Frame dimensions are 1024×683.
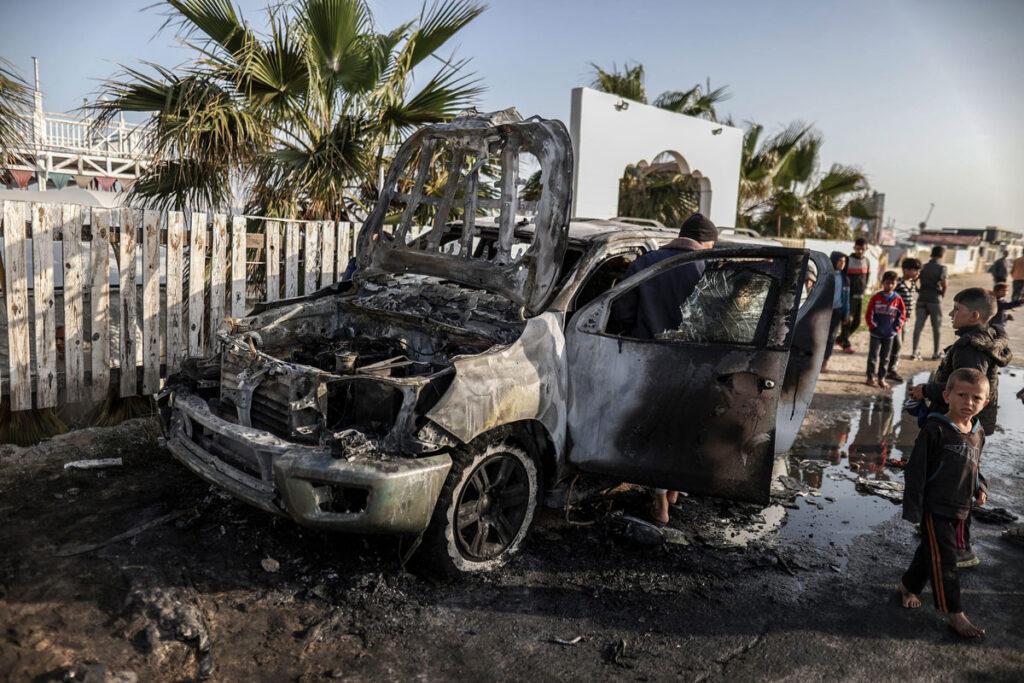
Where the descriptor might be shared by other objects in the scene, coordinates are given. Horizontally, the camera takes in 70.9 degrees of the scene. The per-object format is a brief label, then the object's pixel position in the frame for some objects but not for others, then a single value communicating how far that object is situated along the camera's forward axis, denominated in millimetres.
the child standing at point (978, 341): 4250
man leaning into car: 3994
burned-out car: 3283
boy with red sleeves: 8398
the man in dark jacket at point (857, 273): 10113
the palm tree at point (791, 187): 16000
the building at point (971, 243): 40812
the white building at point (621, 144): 9891
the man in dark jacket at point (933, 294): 9891
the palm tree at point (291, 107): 6582
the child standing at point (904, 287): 8891
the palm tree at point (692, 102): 15547
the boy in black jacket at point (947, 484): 3350
